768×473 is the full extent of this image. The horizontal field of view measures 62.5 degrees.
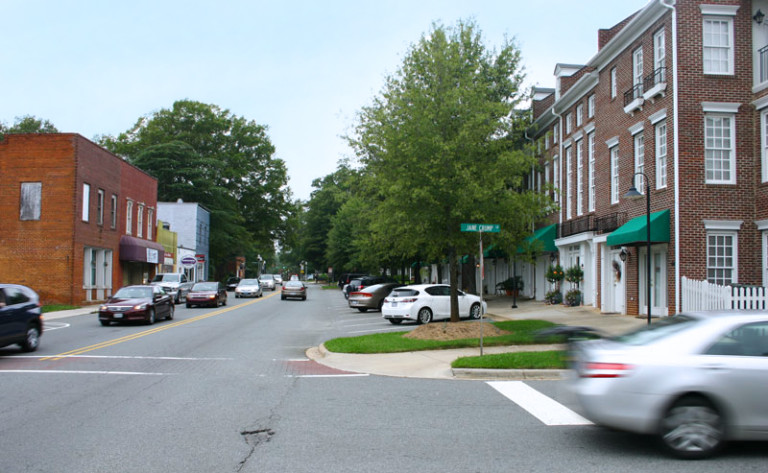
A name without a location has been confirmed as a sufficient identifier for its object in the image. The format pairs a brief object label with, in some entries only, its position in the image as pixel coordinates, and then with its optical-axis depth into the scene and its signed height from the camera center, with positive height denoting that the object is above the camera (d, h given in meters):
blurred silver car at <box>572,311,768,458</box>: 6.03 -1.13
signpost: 13.17 +0.88
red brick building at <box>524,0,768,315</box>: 18.78 +3.87
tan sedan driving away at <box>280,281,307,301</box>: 42.17 -1.53
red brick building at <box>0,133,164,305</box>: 31.89 +2.56
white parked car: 21.80 -1.21
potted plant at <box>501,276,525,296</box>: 35.97 -0.89
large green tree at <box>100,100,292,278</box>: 62.38 +10.25
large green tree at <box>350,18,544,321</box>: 16.61 +3.01
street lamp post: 16.75 +1.63
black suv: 13.25 -1.16
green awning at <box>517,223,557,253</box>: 30.62 +1.59
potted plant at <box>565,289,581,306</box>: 27.28 -1.18
